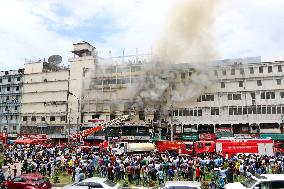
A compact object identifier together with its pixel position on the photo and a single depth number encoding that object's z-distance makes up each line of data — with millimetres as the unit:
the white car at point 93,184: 17889
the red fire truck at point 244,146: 41188
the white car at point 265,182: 15414
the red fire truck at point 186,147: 44469
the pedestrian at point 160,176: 24773
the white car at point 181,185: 15336
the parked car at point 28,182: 21031
